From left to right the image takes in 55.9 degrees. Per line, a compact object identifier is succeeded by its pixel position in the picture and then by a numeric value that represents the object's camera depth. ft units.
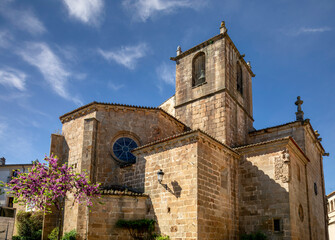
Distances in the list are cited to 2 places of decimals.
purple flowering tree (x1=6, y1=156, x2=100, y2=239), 41.73
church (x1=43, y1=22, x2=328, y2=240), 45.42
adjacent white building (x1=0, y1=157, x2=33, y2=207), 117.91
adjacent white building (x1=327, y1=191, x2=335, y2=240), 129.59
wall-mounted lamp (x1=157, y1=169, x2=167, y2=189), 47.52
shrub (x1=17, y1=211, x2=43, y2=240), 61.47
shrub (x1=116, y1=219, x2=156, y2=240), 46.34
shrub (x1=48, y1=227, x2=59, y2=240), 50.34
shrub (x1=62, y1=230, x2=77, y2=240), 46.16
